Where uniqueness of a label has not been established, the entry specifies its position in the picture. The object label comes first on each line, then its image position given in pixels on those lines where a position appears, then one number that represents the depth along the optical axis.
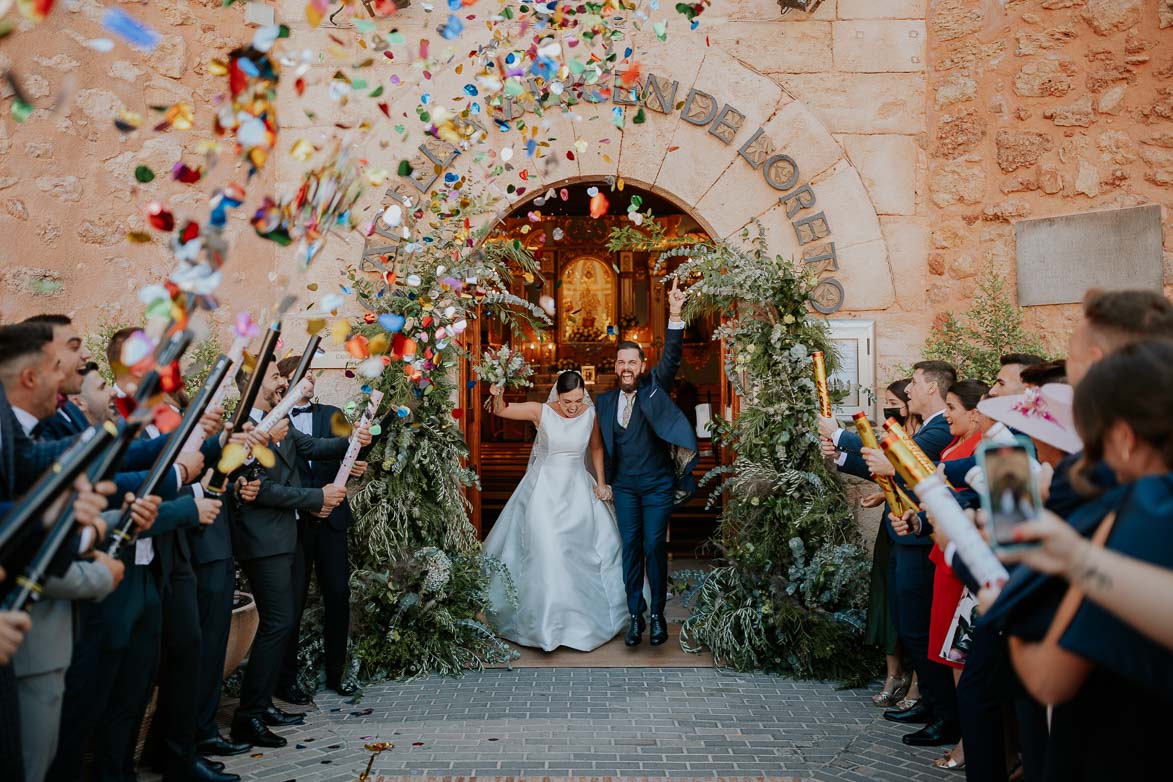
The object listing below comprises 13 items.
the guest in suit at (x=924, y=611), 4.58
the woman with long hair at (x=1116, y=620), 1.68
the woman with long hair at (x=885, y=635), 5.29
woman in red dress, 4.11
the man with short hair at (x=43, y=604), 2.69
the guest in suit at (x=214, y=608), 4.26
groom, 6.44
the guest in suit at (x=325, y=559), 5.39
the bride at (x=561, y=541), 6.38
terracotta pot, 4.94
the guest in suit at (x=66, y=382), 3.16
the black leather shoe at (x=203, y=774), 4.04
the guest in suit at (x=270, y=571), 4.72
